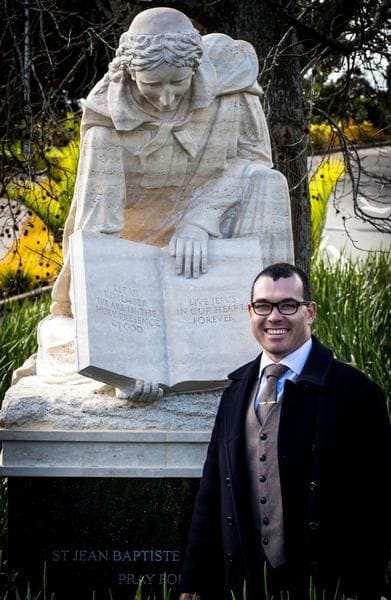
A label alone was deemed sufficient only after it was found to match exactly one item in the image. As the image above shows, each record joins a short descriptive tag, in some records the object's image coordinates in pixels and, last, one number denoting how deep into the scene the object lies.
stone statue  5.23
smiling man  3.80
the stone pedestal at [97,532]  4.99
